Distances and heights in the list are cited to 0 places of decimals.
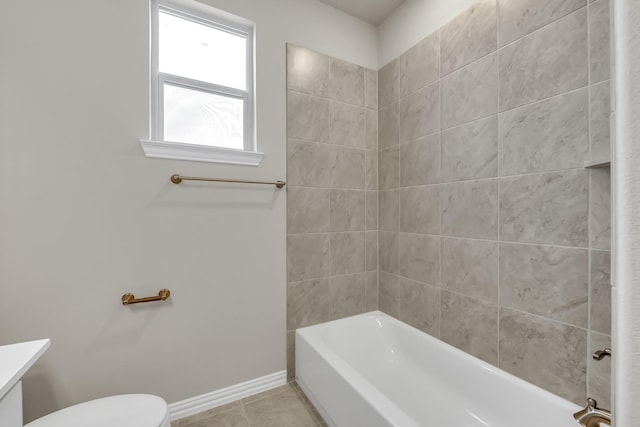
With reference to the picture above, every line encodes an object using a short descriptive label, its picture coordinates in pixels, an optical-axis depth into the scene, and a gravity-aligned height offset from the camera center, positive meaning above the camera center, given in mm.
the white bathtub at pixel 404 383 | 1233 -937
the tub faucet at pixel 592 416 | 888 -691
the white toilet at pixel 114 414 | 1085 -831
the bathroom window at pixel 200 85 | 1583 +788
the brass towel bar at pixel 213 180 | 1511 +191
